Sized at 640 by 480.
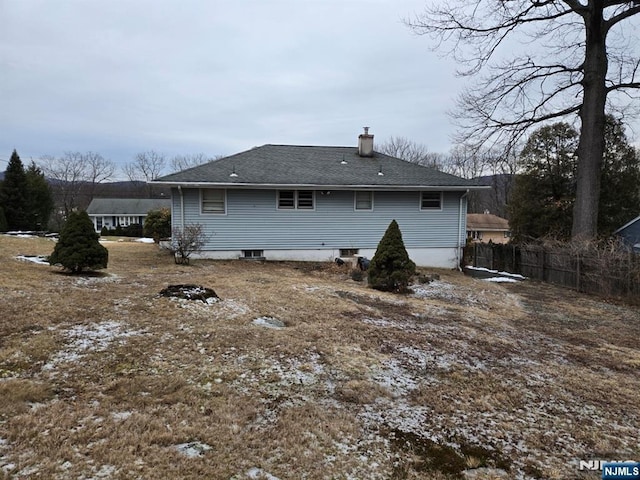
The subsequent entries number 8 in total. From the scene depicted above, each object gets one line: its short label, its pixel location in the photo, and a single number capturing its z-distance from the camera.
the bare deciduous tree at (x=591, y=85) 12.75
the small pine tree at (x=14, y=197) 25.59
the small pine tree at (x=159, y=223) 19.98
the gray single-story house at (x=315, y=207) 12.51
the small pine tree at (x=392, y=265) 8.73
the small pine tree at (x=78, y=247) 7.75
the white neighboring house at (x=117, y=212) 40.56
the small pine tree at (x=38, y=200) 26.48
